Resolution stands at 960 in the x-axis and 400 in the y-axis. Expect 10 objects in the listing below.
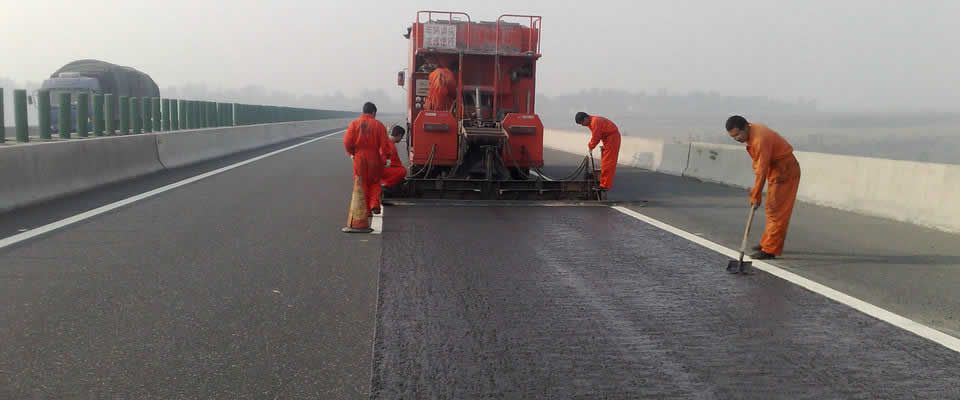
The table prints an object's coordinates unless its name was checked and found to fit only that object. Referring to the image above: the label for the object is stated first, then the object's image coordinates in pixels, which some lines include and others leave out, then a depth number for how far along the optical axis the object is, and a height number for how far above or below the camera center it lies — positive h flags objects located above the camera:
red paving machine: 13.31 -0.19
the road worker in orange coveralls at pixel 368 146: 9.88 -0.49
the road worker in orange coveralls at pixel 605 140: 13.85 -0.41
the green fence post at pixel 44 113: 16.97 -0.43
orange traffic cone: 9.51 -1.23
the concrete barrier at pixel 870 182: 10.50 -0.88
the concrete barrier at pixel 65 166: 10.73 -1.12
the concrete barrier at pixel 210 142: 18.36 -1.21
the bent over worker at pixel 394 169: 10.41 -0.79
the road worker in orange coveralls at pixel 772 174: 8.30 -0.53
